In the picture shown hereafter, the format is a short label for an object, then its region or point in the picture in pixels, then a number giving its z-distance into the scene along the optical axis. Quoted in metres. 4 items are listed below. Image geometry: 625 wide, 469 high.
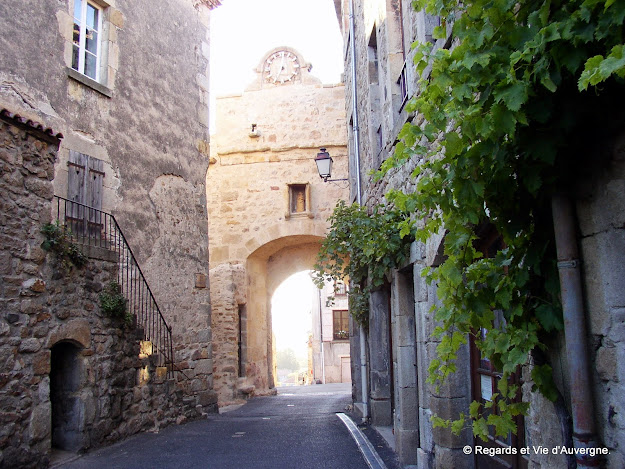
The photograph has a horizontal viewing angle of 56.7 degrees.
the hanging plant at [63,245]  5.54
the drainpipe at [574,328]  2.14
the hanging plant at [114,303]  6.62
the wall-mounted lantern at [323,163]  10.19
